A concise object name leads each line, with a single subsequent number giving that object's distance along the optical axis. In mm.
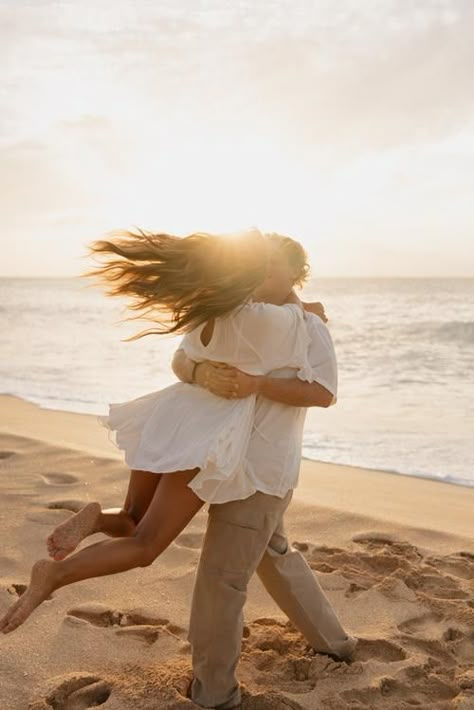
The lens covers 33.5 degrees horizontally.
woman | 2932
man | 3070
